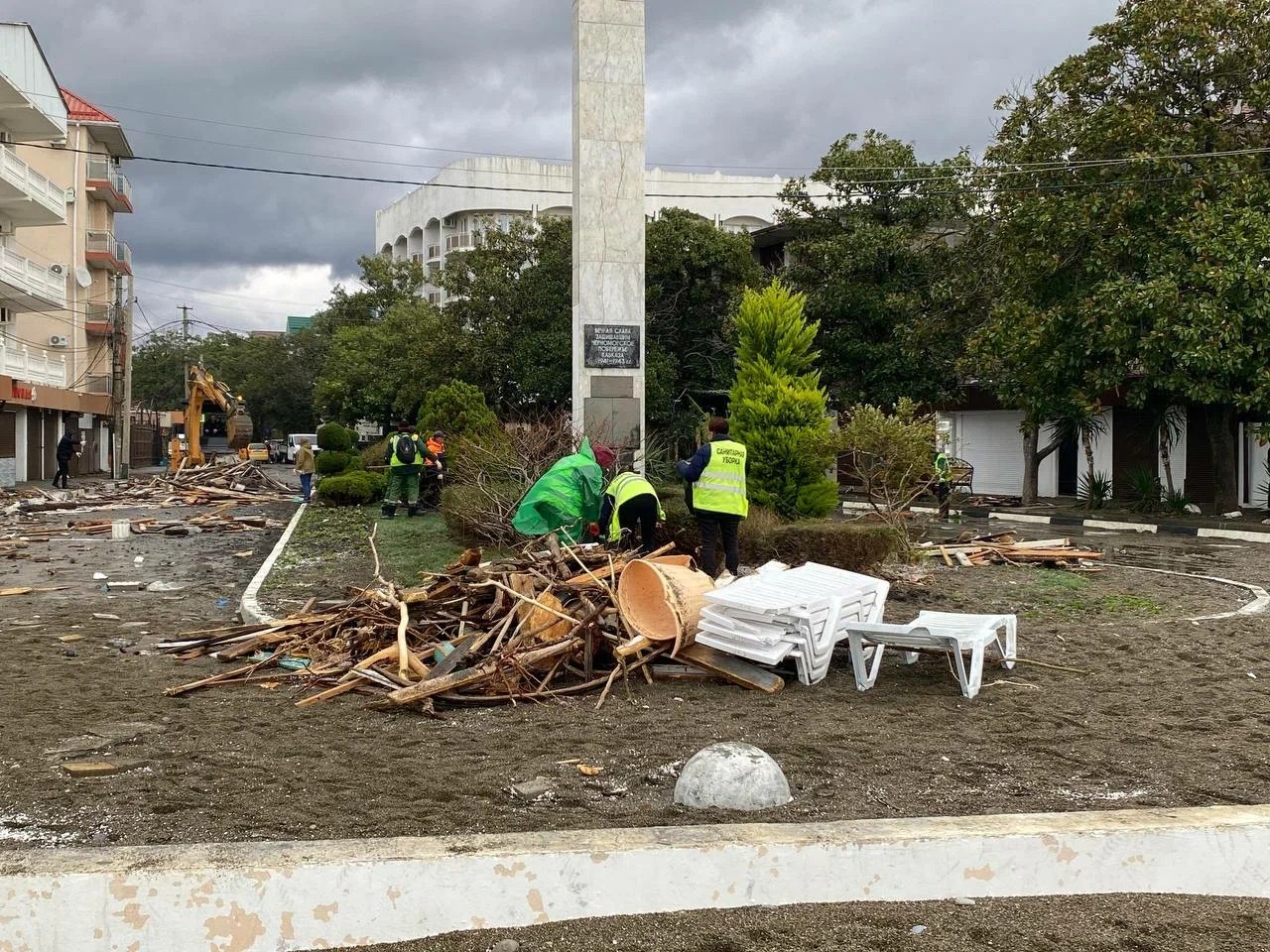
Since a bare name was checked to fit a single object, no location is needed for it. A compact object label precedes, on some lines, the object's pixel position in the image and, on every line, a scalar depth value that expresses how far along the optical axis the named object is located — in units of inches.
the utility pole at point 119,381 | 1603.1
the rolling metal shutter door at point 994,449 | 1300.4
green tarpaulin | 376.2
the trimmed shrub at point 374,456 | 1144.2
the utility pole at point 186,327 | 3255.4
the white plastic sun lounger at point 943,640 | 269.7
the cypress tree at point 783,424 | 571.5
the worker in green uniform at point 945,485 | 781.9
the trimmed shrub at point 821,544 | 458.6
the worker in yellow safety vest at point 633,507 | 393.7
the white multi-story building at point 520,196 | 2935.5
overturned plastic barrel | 287.9
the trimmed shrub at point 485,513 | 547.2
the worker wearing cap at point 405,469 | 776.9
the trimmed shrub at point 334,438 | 1061.8
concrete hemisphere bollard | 183.5
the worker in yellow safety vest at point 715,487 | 399.5
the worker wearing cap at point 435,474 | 866.1
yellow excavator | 1481.3
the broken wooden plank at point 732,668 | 277.7
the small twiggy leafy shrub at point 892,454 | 545.6
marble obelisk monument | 701.9
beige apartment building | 1427.2
